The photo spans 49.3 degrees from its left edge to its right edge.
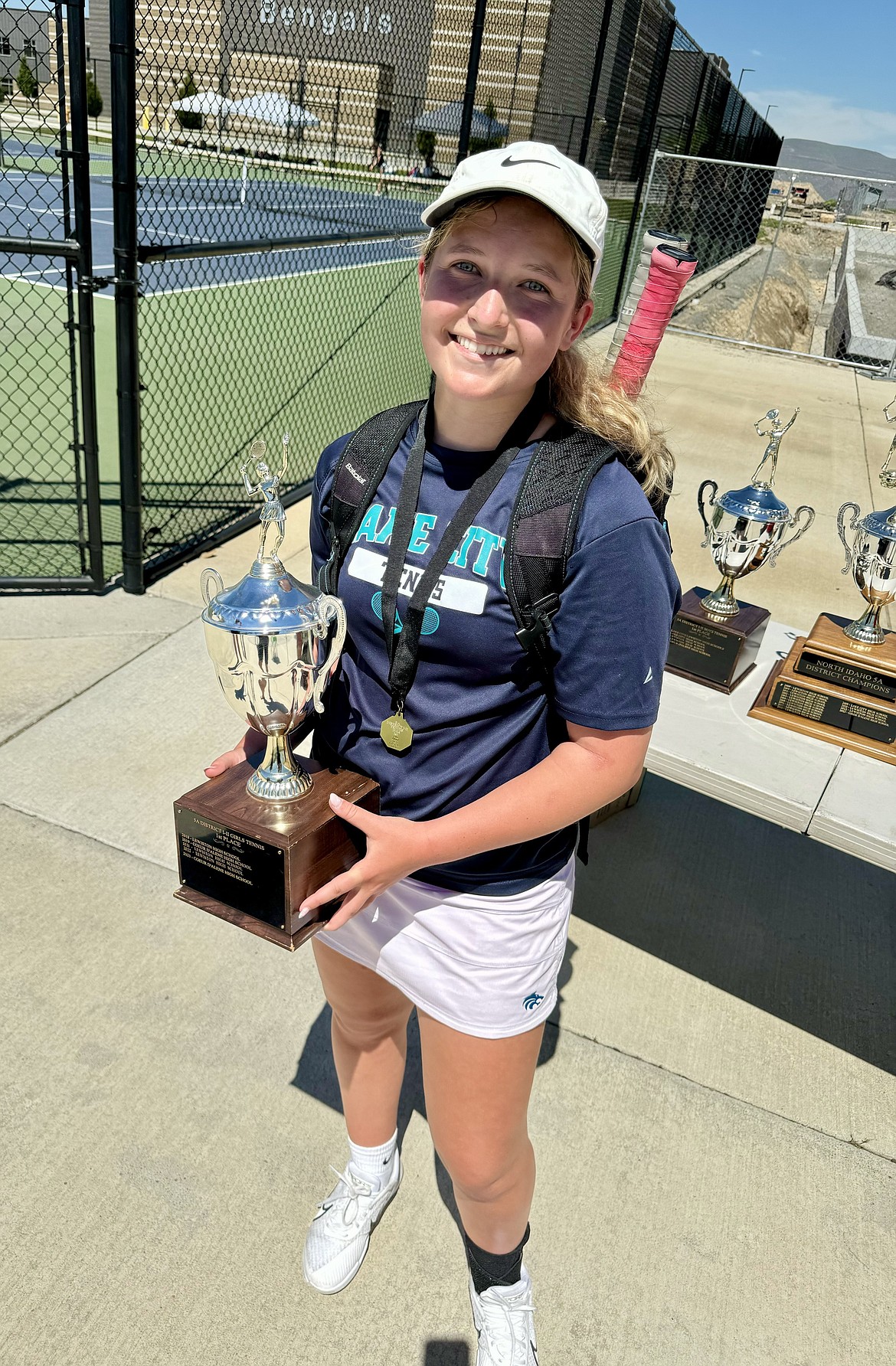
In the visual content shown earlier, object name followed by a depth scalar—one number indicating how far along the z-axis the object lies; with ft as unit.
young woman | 4.54
